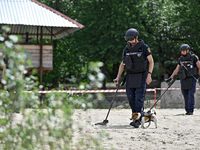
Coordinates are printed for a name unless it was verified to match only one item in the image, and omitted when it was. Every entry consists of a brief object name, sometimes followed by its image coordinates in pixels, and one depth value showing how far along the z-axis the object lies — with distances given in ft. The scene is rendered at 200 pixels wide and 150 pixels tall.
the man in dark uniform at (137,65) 50.49
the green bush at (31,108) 19.51
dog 49.49
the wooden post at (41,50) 136.77
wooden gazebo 129.90
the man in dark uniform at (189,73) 71.67
